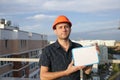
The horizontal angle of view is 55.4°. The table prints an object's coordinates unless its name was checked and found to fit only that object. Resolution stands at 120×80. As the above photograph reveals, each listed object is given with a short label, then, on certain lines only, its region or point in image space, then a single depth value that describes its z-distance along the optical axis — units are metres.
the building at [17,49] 10.34
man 1.10
